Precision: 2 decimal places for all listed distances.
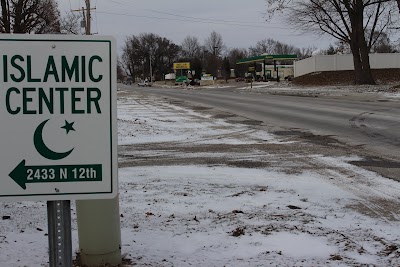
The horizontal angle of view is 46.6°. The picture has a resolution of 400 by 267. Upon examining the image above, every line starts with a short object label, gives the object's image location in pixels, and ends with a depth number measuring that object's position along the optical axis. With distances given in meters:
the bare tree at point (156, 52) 134.88
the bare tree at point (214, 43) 131.50
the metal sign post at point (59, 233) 1.94
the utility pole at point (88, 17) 24.50
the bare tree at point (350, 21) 38.03
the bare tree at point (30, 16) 32.84
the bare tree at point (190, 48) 135.50
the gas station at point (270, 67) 74.00
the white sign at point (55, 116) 1.93
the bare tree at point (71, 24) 41.74
